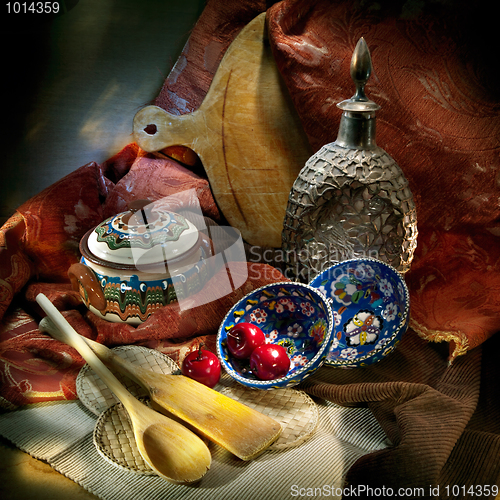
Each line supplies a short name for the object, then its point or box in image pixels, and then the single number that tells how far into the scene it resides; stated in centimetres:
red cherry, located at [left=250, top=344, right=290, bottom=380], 51
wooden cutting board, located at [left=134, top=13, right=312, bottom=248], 74
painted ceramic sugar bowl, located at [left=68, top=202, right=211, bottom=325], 59
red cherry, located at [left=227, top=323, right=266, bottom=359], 55
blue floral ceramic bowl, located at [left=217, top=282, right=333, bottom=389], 56
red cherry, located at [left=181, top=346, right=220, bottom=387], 53
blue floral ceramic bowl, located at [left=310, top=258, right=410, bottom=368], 58
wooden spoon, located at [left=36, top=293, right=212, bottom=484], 43
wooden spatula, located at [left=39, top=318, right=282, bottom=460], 45
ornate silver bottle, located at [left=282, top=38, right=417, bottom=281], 57
